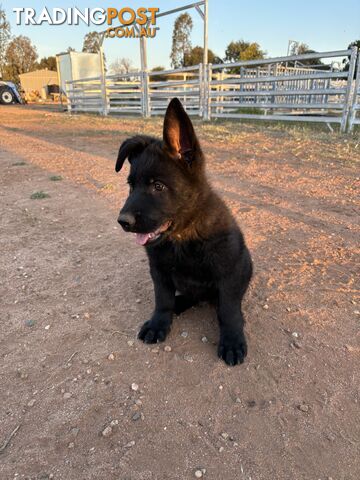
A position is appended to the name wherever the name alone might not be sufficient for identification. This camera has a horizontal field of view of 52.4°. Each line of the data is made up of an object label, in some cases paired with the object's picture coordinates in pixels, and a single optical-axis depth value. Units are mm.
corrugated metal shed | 48469
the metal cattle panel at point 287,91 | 9281
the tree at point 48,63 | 63156
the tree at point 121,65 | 52156
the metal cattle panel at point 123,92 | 17008
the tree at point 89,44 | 57844
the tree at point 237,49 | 38241
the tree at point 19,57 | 53094
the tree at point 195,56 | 46594
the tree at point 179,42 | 52384
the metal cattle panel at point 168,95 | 14406
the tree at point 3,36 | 40497
